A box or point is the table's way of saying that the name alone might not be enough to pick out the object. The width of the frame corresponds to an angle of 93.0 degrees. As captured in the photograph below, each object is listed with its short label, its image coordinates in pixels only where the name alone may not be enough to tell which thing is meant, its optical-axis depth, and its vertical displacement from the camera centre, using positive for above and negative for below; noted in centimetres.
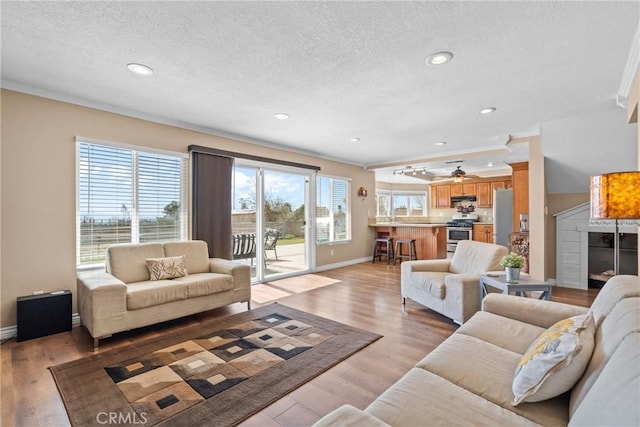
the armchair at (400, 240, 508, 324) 310 -74
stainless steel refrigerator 662 -2
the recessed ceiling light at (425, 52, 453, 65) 236 +125
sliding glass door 498 -8
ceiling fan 694 +90
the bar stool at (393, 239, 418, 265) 696 -85
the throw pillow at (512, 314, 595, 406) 118 -61
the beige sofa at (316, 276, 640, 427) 89 -75
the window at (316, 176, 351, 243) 642 +11
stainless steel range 810 -49
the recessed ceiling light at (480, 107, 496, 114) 356 +124
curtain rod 424 +94
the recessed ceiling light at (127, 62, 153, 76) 255 +126
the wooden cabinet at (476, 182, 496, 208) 879 +59
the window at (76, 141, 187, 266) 343 +22
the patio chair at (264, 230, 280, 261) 531 -45
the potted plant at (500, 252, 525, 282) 287 -49
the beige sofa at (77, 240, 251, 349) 275 -75
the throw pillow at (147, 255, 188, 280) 346 -61
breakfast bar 703 -50
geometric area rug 187 -119
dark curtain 424 +19
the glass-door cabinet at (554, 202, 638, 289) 471 -58
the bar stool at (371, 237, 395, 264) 733 -86
